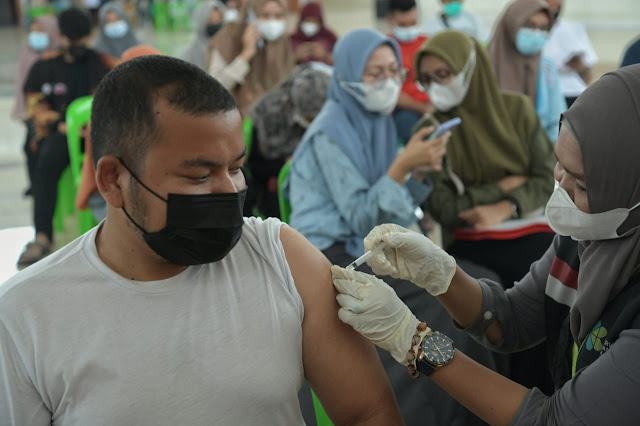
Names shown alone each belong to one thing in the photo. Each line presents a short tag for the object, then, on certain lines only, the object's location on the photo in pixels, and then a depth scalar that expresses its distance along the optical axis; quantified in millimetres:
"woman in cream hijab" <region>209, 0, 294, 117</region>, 4266
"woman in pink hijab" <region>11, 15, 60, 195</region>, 5105
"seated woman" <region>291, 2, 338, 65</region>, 5512
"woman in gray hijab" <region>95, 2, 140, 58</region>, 5603
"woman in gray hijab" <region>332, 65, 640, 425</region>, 1189
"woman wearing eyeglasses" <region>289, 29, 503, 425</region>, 2425
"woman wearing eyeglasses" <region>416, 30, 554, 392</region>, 2600
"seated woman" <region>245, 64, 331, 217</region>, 3189
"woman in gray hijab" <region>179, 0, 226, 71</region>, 5234
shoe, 3891
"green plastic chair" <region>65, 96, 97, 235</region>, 3449
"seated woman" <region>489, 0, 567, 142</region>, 3580
